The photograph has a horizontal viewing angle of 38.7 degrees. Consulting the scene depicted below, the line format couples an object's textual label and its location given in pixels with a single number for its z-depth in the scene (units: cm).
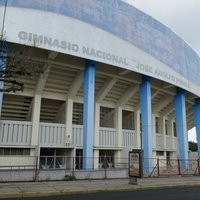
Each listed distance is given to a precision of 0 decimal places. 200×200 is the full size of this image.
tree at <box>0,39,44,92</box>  1180
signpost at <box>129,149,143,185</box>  1552
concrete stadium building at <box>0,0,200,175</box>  2059
